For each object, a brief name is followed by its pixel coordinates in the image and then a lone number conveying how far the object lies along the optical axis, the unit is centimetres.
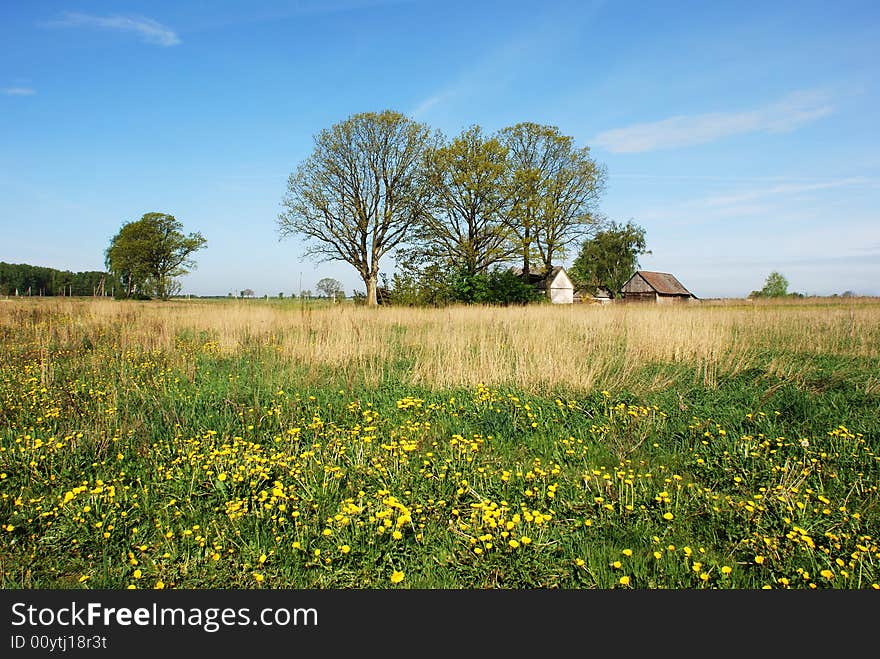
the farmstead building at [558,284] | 4640
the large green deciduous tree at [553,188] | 3606
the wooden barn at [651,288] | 5694
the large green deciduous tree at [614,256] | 6053
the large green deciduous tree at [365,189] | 3269
